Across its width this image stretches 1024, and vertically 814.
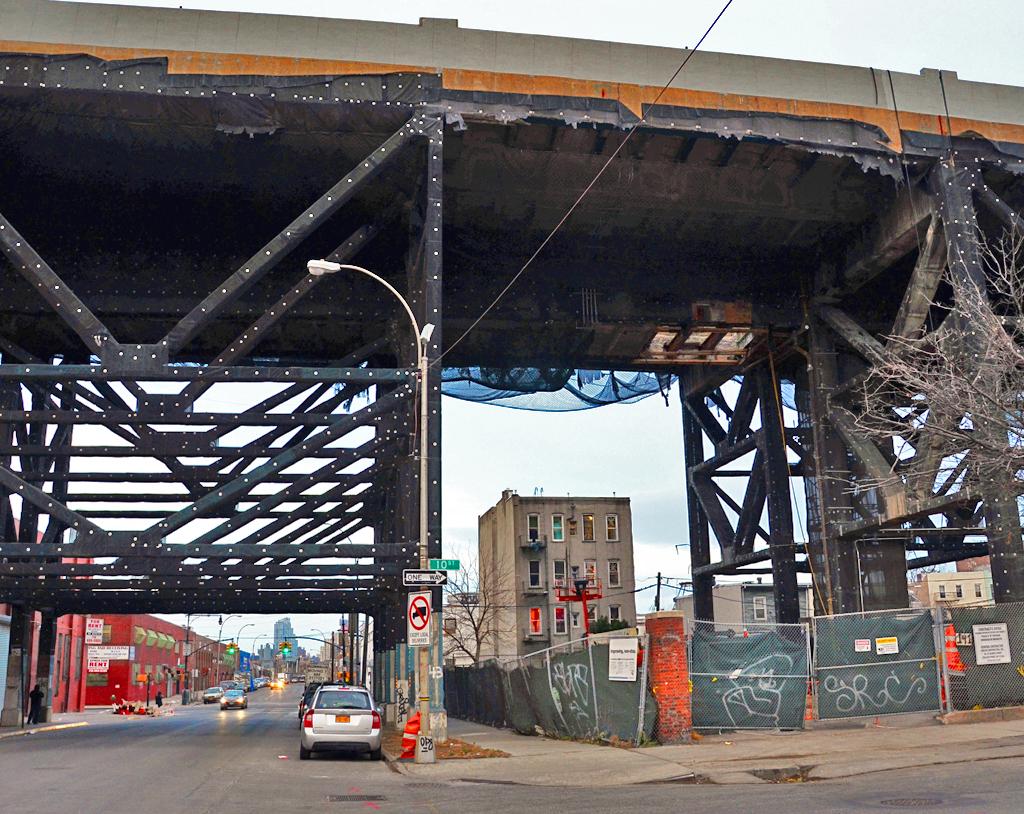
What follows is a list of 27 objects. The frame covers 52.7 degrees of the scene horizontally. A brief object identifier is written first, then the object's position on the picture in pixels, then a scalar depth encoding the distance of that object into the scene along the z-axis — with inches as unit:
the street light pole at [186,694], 3794.8
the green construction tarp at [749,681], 763.4
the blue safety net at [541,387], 1321.4
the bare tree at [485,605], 2640.3
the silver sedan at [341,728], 796.0
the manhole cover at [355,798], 534.0
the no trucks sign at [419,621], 722.8
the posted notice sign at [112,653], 3046.3
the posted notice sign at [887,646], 789.9
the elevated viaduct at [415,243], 893.2
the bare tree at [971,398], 637.9
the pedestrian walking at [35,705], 1578.5
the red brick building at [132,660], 3235.7
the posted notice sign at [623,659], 748.0
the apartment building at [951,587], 3873.0
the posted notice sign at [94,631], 2928.2
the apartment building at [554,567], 2559.1
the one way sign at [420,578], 738.2
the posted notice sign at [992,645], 802.8
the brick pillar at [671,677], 733.9
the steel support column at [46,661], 1582.2
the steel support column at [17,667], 1427.2
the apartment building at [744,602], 2933.1
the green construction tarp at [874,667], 781.9
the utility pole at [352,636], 3171.8
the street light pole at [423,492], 725.3
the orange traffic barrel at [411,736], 741.3
